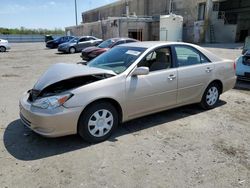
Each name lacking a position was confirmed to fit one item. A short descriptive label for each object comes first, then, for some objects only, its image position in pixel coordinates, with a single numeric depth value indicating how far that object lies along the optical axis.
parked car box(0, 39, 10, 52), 23.45
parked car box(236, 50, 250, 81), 7.53
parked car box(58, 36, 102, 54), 20.98
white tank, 27.81
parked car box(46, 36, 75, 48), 28.73
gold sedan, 3.47
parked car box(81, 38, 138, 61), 14.10
